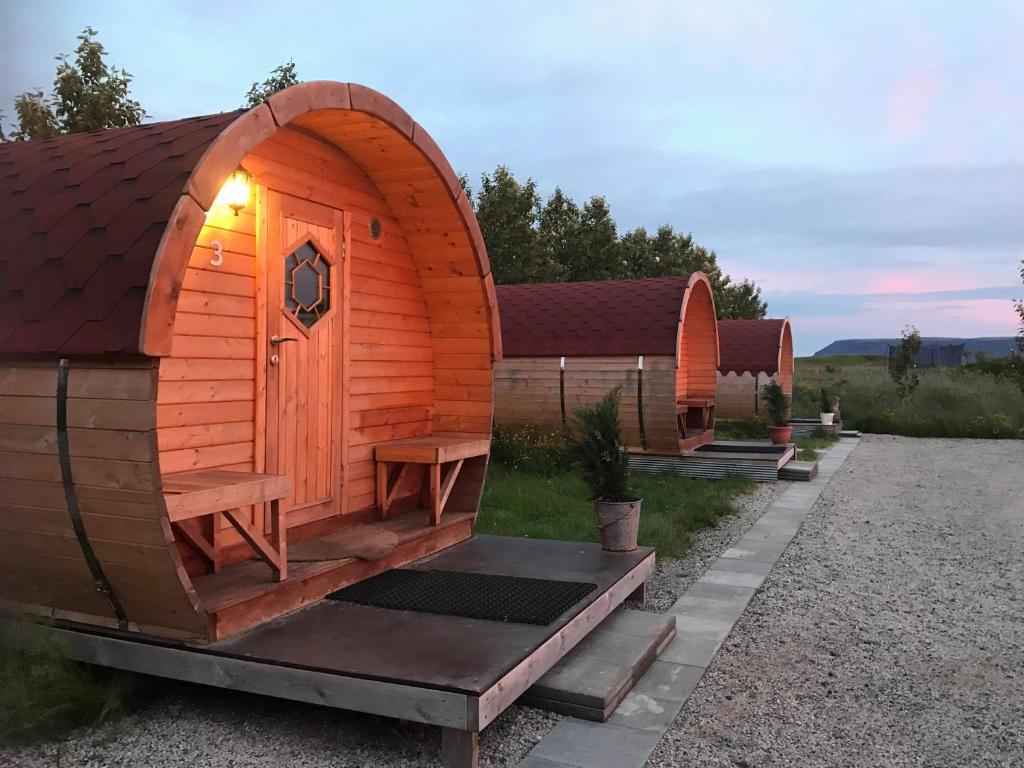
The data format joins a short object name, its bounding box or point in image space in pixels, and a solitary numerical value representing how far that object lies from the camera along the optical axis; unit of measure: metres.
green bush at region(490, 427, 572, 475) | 12.46
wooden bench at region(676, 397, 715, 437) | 15.25
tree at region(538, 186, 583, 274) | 29.66
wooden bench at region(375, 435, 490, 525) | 6.12
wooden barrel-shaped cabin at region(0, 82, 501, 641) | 3.69
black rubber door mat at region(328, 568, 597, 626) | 4.61
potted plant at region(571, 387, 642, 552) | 6.06
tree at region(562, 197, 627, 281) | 29.81
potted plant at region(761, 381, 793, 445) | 15.34
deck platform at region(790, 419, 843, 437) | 20.36
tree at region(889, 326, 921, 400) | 26.47
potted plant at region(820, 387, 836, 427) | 20.59
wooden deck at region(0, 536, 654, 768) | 3.51
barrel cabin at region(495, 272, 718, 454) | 12.59
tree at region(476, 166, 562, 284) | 26.11
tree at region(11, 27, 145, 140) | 10.08
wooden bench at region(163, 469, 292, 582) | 3.85
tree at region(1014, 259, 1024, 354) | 24.80
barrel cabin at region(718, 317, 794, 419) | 20.12
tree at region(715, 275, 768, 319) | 34.65
